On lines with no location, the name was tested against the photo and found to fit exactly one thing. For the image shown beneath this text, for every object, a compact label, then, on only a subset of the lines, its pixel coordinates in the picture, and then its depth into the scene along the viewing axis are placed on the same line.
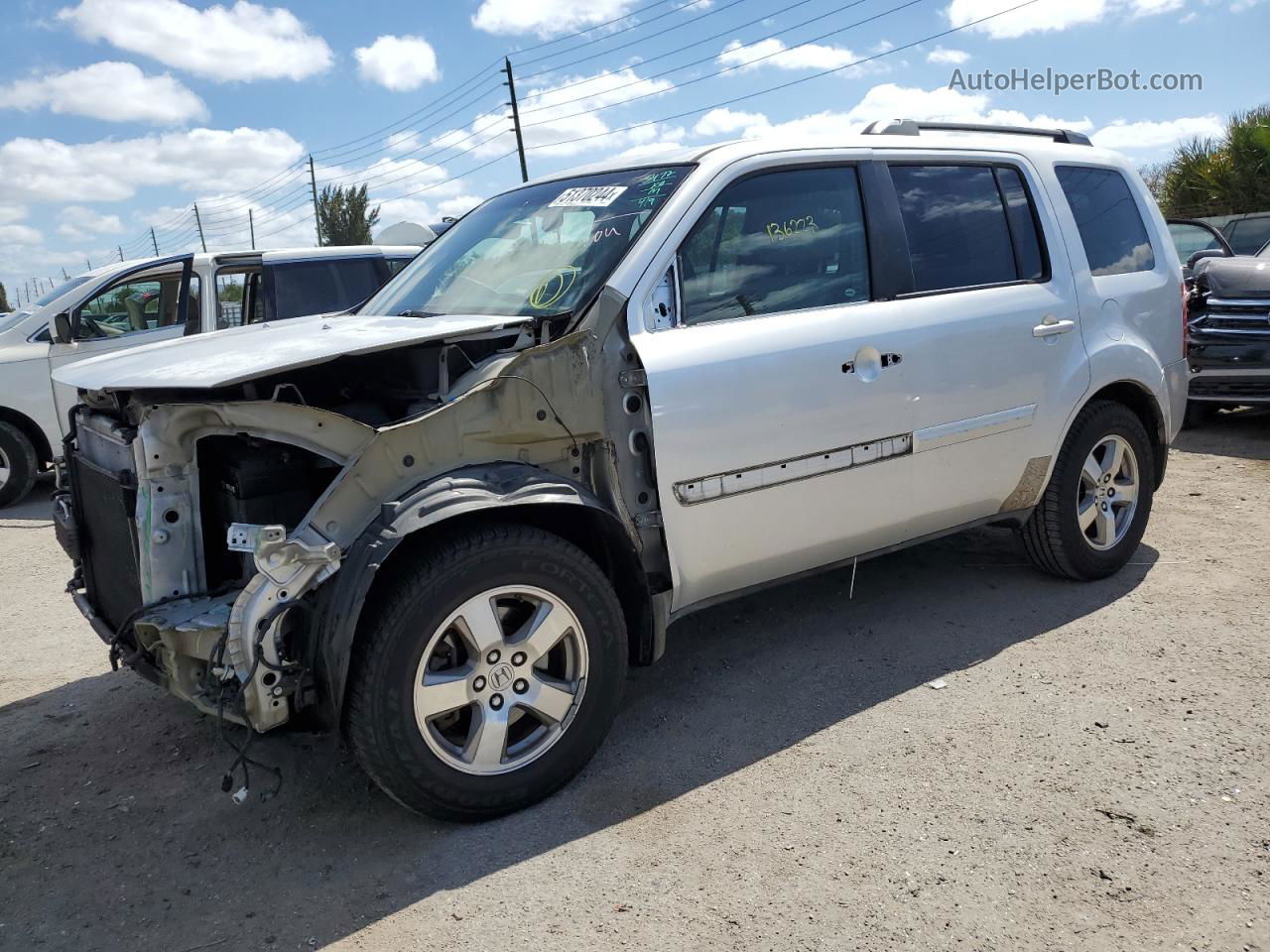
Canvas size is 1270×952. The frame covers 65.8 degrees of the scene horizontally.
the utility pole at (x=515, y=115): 30.12
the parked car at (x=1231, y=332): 7.68
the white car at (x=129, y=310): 8.08
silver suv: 2.75
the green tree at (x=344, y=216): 37.81
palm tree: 18.06
